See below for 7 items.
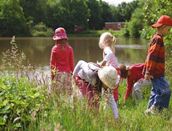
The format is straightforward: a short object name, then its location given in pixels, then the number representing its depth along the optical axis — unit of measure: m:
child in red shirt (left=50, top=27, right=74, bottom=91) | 9.80
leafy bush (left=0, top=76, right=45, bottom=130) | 5.25
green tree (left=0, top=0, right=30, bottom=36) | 84.88
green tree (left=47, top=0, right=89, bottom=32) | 107.88
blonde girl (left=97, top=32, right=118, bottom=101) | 8.52
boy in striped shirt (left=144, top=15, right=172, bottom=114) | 8.42
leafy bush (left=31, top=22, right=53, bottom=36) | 89.19
